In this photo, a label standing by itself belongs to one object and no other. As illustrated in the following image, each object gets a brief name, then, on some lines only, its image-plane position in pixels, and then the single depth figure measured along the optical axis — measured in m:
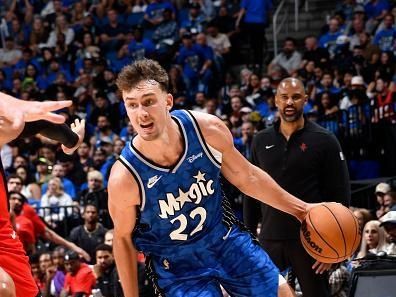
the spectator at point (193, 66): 14.73
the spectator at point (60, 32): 16.95
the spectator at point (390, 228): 7.57
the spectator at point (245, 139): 11.23
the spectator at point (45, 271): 9.65
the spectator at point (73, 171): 12.61
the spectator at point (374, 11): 13.31
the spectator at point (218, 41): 15.11
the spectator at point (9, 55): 17.22
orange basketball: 5.10
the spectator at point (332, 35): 13.60
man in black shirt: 6.50
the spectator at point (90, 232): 10.28
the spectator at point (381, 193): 8.98
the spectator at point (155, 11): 16.03
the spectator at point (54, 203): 11.57
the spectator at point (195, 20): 15.65
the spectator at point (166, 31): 15.80
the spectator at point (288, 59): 13.88
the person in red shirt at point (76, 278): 9.16
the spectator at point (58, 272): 9.53
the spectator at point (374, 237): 7.96
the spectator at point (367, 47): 12.52
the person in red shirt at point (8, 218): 3.89
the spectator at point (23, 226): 10.11
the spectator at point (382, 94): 11.18
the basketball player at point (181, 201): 4.81
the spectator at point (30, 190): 12.06
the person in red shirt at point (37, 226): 10.24
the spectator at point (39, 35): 17.44
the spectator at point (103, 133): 13.35
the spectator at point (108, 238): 9.60
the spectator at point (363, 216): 8.53
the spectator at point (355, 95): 11.48
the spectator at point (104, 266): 8.95
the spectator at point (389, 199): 8.89
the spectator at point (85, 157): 12.70
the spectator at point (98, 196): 11.29
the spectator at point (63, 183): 12.23
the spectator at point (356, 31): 13.20
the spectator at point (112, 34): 16.34
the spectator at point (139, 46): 15.61
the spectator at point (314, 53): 12.84
